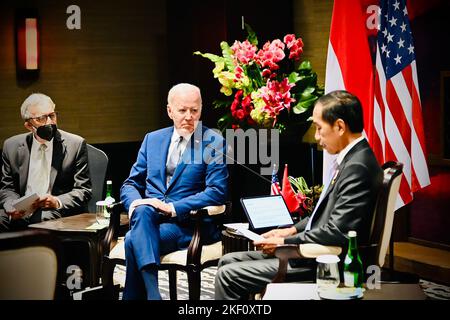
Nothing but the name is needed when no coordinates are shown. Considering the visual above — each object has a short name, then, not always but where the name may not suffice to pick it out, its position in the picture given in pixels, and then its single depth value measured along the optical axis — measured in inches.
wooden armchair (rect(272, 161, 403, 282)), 263.9
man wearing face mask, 368.7
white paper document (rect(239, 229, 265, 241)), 278.3
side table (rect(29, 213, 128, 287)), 335.5
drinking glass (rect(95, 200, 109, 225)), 348.8
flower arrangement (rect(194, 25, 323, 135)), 395.9
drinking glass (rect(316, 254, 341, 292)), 239.6
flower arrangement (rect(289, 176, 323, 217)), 351.8
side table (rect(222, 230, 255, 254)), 332.0
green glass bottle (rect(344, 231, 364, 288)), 246.6
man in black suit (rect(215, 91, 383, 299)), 261.6
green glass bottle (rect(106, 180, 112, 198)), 361.3
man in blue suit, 329.6
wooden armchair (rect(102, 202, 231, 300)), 330.7
